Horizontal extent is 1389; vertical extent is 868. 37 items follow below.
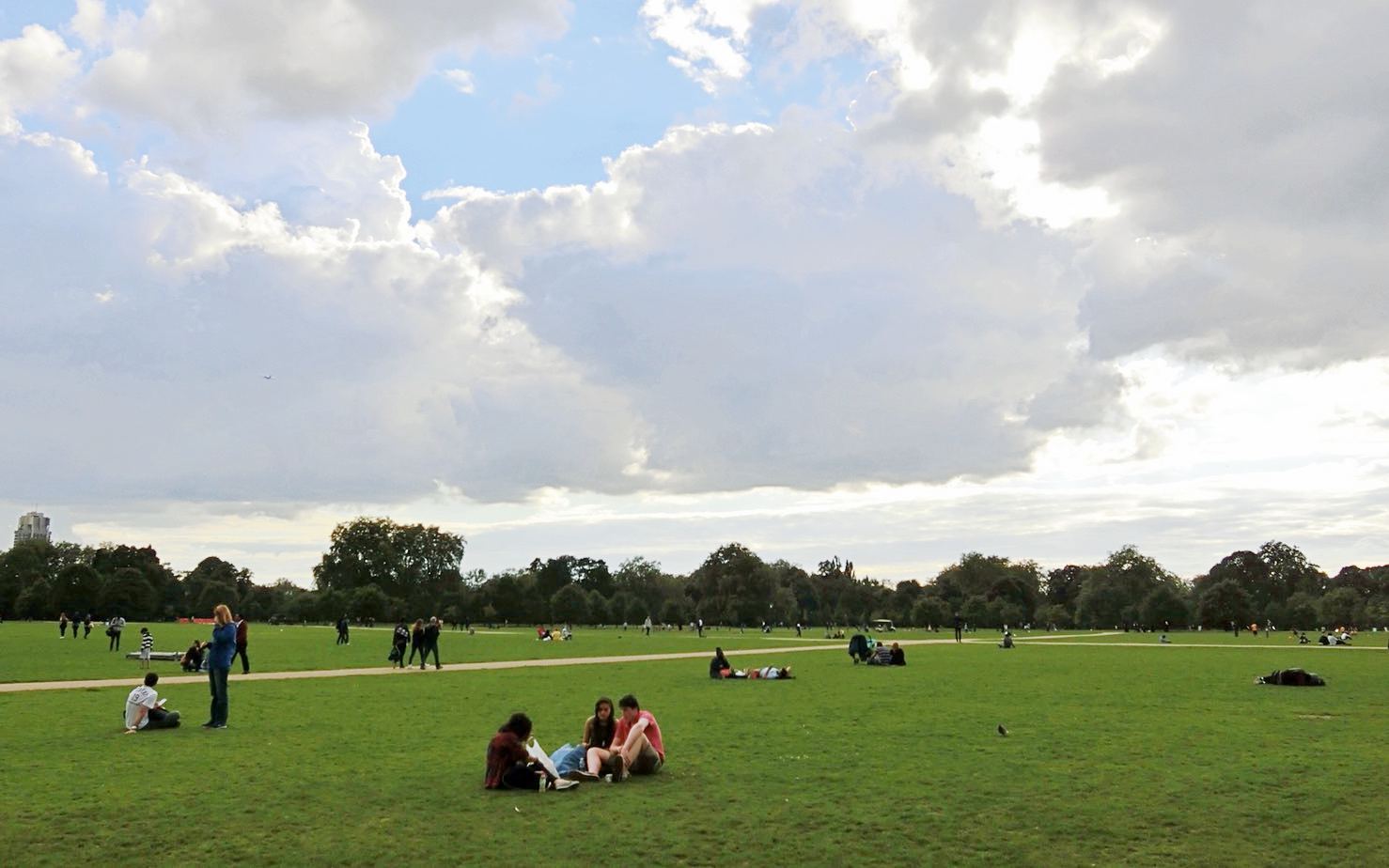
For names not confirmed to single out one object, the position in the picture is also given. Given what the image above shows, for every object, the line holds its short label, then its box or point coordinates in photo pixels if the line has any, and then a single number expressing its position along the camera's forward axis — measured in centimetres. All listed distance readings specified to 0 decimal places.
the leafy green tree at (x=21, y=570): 14825
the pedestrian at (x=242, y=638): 2940
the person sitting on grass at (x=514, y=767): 1149
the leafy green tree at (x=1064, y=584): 18336
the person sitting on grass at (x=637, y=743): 1234
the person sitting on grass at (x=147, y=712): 1684
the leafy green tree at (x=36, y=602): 14275
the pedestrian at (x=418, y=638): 3547
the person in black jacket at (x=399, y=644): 3559
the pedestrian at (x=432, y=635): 3507
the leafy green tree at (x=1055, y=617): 13725
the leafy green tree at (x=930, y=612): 12619
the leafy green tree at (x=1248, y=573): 15850
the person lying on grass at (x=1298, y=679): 2642
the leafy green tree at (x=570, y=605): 13738
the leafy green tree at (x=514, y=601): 14225
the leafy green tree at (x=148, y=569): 15412
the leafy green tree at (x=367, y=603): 12800
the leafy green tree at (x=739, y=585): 13100
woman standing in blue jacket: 1666
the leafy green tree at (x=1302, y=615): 11006
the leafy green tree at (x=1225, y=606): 11450
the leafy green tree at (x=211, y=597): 16212
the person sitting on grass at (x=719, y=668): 2997
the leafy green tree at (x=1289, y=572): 15762
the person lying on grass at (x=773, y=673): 3048
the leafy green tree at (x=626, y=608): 14350
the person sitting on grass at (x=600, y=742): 1220
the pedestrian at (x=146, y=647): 3559
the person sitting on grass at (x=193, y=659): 3052
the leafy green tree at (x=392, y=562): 15512
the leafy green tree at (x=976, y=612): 12975
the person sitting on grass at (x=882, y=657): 3541
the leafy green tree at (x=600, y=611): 13988
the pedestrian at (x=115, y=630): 4541
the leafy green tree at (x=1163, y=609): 11700
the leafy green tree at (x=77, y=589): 14112
